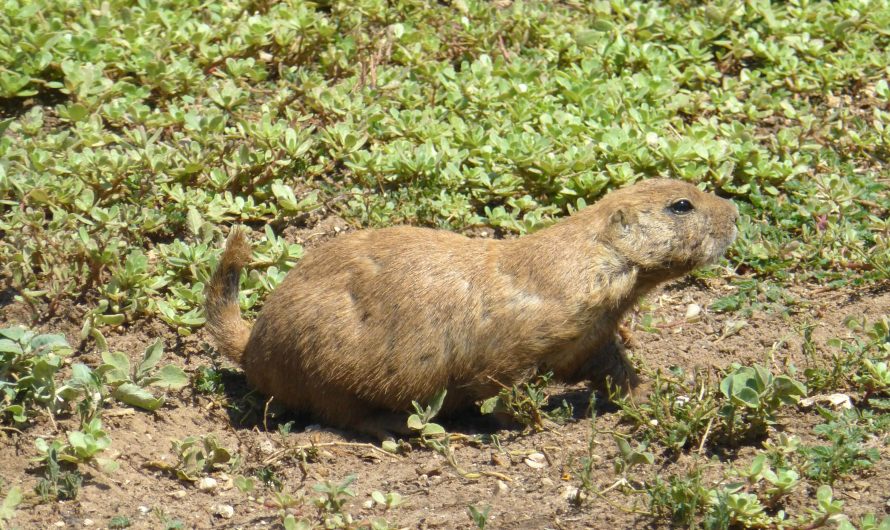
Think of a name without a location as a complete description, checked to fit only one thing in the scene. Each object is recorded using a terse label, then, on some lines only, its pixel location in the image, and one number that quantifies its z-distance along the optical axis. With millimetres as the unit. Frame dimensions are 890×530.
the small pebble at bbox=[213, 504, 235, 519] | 9219
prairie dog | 10406
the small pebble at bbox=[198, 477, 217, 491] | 9656
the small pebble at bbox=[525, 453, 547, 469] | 9898
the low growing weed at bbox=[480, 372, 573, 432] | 10297
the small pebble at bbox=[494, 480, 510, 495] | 9414
